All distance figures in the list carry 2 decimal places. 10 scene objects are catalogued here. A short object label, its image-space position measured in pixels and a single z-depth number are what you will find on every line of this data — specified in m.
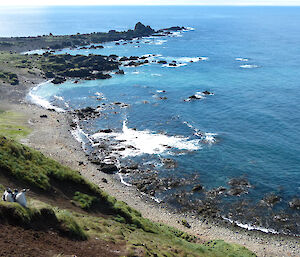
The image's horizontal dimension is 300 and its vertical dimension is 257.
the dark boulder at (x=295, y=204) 45.81
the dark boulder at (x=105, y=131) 73.94
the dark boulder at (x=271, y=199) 46.91
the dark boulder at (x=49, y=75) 127.75
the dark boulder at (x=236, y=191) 49.53
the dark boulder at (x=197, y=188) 50.81
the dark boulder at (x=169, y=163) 58.16
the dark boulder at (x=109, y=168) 57.00
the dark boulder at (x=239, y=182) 51.89
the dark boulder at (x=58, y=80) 118.32
